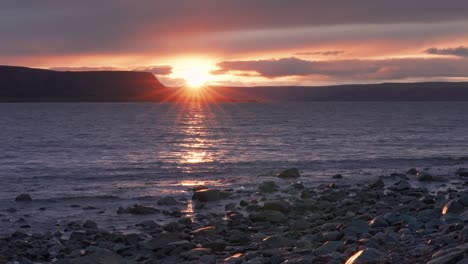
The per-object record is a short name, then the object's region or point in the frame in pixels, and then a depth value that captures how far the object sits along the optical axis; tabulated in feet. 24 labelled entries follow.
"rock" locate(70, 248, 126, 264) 44.45
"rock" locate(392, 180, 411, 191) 82.99
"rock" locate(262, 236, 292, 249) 47.93
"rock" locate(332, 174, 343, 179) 99.91
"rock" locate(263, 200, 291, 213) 66.18
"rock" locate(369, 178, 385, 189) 86.38
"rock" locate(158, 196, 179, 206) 75.82
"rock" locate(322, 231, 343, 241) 48.14
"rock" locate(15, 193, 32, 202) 77.71
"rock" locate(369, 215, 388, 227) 52.44
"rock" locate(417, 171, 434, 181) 94.84
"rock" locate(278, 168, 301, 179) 101.40
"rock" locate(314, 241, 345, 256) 41.92
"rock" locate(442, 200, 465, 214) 54.66
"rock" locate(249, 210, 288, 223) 60.85
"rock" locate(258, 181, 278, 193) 85.61
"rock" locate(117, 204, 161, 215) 69.39
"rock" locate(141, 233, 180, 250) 50.24
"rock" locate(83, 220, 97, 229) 60.24
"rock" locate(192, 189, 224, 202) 77.82
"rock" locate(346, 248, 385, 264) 34.48
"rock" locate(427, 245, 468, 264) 30.96
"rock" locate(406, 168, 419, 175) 104.03
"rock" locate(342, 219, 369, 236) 49.69
